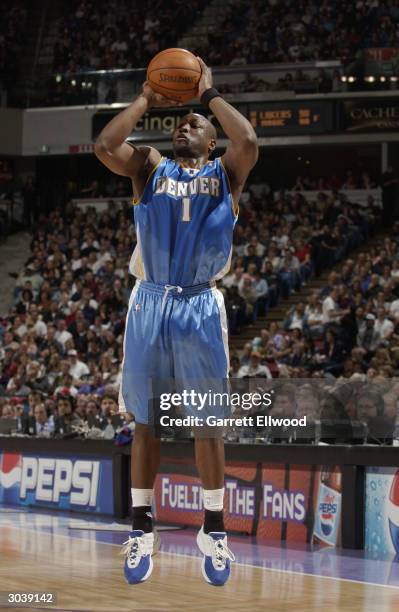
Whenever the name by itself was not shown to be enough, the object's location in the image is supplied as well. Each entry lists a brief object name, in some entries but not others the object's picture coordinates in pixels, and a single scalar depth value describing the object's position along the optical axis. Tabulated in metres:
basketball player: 5.92
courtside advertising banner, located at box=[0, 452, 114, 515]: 13.20
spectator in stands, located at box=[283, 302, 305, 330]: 16.61
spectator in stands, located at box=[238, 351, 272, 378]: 14.33
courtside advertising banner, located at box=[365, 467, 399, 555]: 9.93
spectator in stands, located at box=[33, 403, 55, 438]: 14.23
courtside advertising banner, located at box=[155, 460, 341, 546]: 10.57
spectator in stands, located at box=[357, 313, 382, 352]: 15.03
